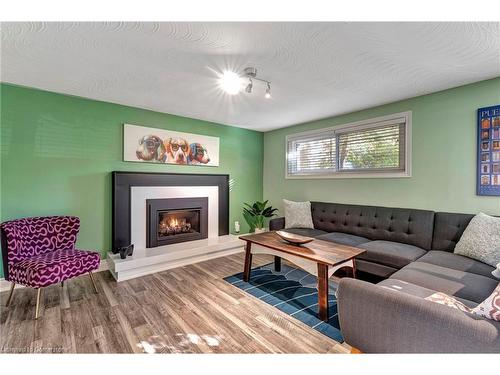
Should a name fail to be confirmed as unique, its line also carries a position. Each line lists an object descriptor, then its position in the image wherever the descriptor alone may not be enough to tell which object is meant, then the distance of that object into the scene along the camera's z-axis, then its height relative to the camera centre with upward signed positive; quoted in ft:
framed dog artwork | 10.62 +1.94
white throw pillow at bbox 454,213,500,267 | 6.52 -1.56
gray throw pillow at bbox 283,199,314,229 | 12.04 -1.53
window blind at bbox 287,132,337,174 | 12.45 +1.85
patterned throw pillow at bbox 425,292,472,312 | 4.16 -2.16
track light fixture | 7.17 +3.59
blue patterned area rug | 6.32 -3.71
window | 9.93 +1.85
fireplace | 11.11 -1.84
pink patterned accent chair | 6.73 -2.36
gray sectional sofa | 3.12 -2.07
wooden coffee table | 6.48 -2.11
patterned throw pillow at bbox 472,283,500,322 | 3.08 -1.65
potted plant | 14.42 -1.84
